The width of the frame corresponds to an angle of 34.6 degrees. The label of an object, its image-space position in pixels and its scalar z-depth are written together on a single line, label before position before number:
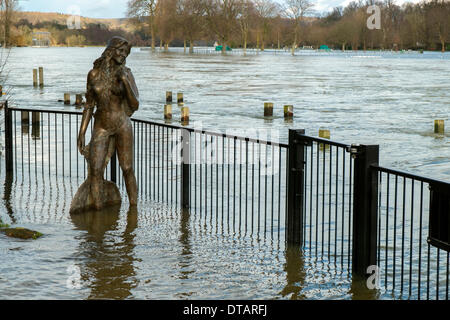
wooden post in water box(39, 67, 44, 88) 53.78
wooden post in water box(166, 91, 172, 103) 40.03
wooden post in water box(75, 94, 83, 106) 35.08
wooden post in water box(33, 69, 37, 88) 53.33
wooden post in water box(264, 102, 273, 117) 32.94
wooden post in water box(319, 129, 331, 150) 19.80
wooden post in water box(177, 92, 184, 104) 39.47
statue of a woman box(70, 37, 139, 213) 8.74
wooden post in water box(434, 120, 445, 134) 26.55
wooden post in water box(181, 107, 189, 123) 29.83
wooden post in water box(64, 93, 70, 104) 36.84
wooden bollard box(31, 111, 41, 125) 20.58
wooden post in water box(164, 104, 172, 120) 30.56
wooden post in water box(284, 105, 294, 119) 31.83
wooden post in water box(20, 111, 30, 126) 24.20
